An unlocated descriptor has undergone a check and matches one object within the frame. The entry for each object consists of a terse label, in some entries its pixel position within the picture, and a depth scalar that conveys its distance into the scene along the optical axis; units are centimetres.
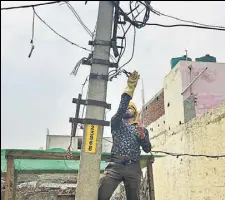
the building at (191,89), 959
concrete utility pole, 357
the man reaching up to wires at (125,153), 397
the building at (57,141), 2473
